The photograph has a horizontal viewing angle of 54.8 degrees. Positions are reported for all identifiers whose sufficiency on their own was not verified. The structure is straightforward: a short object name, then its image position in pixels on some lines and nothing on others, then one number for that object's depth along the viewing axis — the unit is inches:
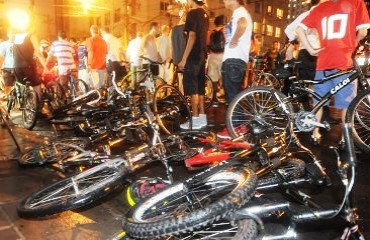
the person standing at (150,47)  430.3
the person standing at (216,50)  364.2
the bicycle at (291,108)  180.7
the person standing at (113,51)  444.1
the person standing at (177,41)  310.8
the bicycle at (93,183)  124.0
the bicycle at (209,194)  83.3
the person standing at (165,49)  450.8
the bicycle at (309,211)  82.4
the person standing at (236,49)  216.4
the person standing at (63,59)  394.6
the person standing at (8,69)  349.1
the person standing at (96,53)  407.8
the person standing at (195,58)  246.2
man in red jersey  191.6
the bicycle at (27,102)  300.2
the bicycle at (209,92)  359.6
